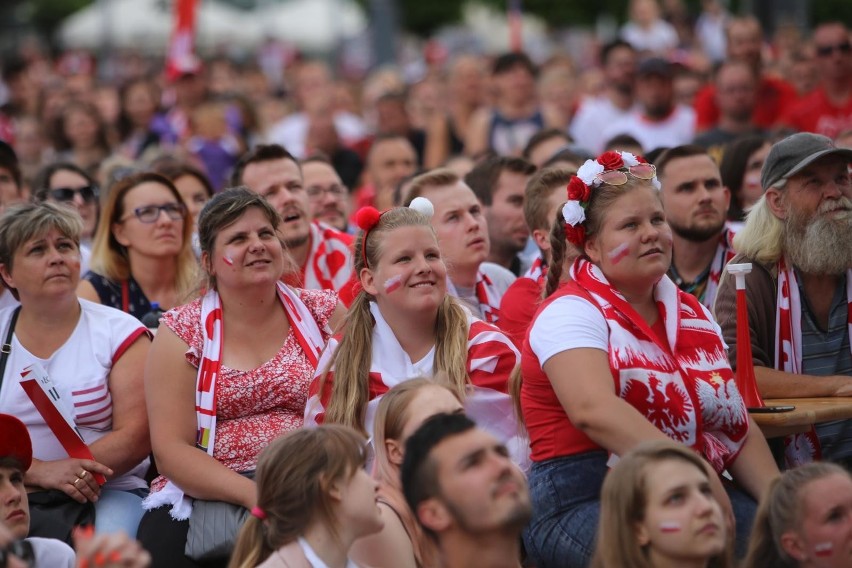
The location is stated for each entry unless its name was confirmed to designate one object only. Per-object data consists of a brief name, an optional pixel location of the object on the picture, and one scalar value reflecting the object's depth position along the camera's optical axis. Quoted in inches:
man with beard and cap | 421.7
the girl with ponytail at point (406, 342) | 394.6
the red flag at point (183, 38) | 1122.7
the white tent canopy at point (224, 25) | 2367.1
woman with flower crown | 348.8
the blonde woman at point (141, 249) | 530.0
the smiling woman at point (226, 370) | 397.4
